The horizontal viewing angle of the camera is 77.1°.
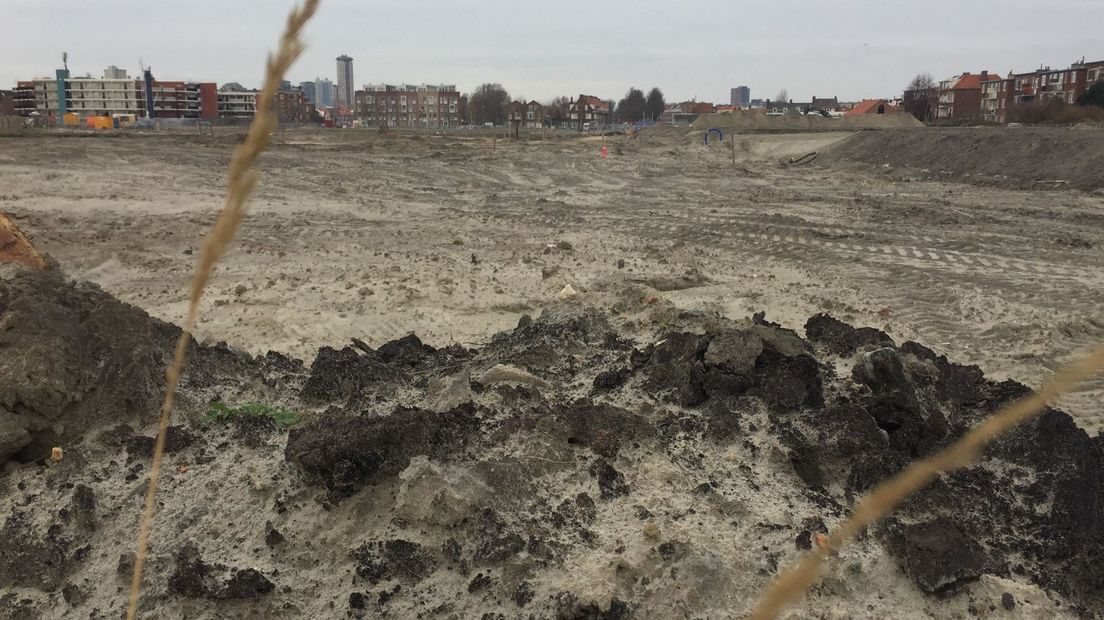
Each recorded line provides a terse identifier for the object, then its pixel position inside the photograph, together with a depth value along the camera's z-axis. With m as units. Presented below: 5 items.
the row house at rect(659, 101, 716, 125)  87.00
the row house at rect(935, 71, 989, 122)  76.62
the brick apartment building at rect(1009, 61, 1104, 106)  71.50
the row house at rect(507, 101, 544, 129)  90.18
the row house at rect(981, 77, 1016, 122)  78.06
